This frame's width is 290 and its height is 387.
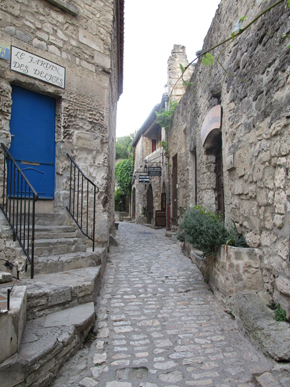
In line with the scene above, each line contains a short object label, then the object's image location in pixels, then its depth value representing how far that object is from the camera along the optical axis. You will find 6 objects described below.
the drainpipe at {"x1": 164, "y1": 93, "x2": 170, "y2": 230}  10.45
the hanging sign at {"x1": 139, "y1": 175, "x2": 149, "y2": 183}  12.68
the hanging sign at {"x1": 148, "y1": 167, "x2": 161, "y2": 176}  12.65
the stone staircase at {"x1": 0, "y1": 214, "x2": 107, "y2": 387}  1.79
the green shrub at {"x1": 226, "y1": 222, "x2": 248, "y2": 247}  3.29
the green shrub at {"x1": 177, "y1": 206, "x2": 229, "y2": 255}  3.47
